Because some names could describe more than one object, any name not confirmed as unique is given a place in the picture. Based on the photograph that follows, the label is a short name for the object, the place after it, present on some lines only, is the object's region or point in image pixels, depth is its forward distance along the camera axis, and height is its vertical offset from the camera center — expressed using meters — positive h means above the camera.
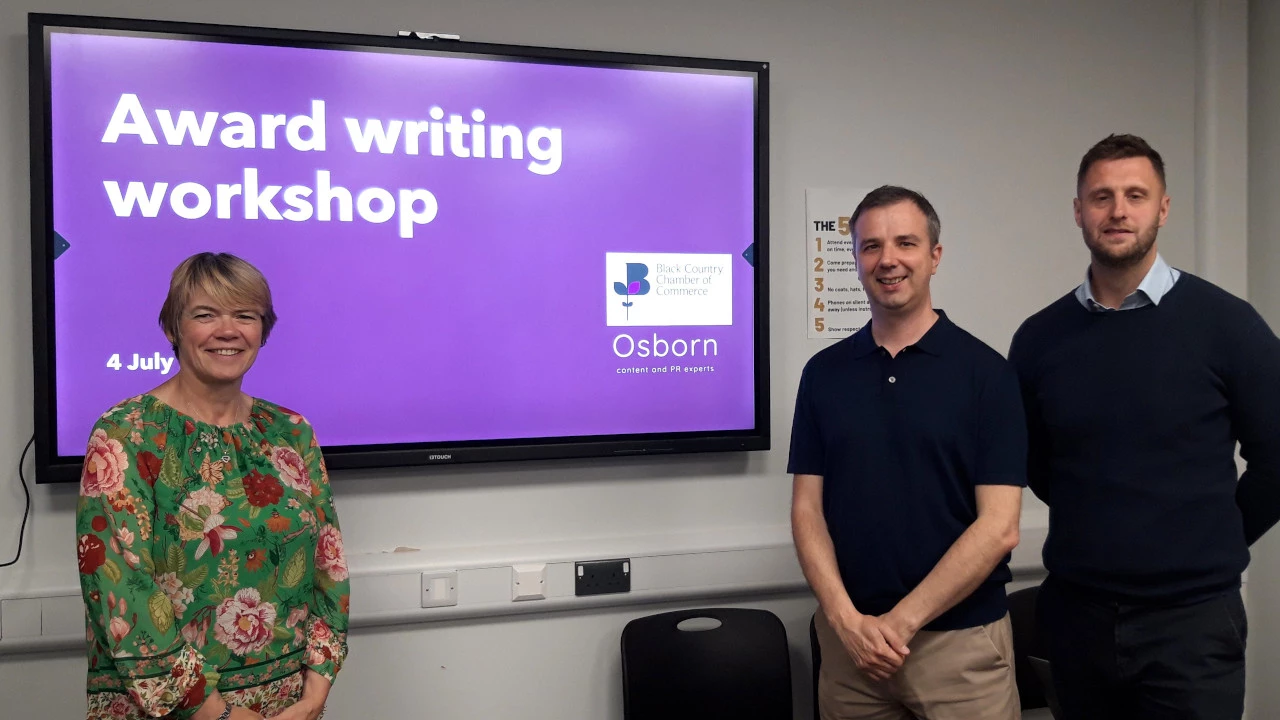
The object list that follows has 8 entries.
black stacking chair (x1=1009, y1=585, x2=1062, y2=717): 2.52 -0.86
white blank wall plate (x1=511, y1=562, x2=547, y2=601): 2.34 -0.61
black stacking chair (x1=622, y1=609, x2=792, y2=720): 2.30 -0.85
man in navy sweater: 1.72 -0.23
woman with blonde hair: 1.44 -0.32
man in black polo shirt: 1.66 -0.30
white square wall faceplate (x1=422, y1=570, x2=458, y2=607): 2.28 -0.62
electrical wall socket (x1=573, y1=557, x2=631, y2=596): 2.39 -0.62
